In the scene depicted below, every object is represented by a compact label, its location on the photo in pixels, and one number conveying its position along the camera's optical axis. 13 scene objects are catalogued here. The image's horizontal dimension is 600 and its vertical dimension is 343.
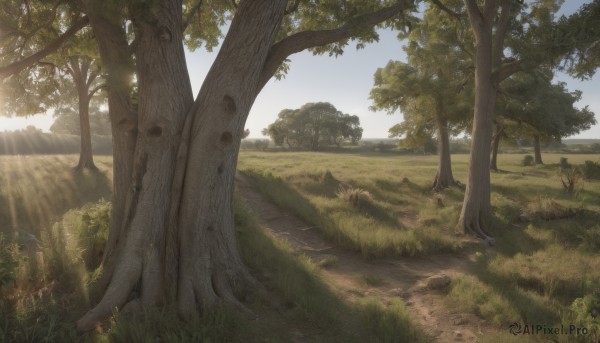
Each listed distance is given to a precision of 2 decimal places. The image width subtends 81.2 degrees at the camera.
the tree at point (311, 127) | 69.31
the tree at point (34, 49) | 7.45
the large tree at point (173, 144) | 4.93
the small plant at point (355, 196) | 13.09
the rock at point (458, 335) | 5.08
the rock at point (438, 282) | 6.94
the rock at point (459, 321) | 5.50
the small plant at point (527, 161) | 31.27
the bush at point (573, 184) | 15.34
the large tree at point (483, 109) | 10.98
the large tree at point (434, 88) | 17.19
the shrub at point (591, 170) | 20.27
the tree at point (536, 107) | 20.23
